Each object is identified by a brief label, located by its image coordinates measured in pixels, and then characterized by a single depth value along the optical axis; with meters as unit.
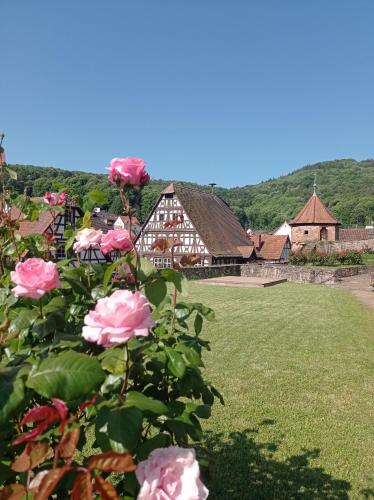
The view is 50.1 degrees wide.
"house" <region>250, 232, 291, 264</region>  37.94
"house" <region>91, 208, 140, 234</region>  36.19
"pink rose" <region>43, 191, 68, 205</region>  2.71
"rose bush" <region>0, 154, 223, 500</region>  1.00
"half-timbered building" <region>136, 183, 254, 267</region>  31.03
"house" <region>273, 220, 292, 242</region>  58.44
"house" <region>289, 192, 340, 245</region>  41.28
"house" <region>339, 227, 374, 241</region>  47.62
